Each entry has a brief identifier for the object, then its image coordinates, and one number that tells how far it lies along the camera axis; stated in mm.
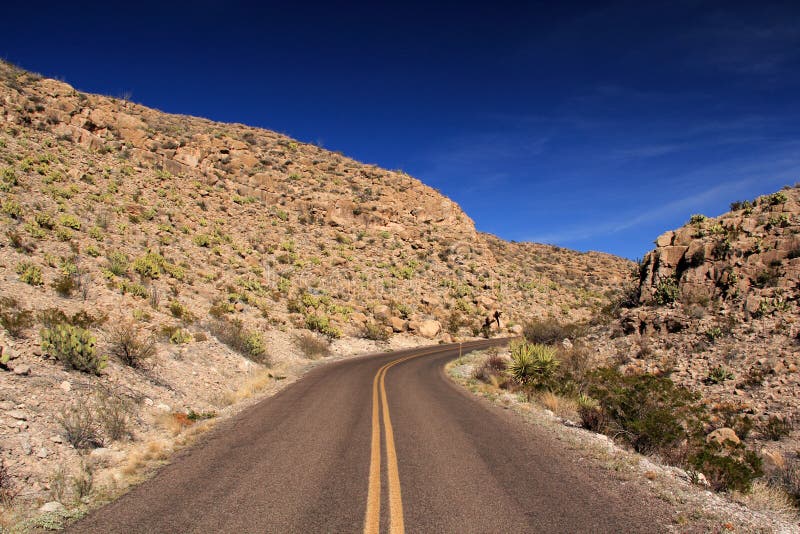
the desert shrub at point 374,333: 29812
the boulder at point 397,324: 32781
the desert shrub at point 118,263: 18266
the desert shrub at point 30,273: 13742
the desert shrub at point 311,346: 22984
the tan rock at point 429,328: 34062
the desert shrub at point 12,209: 18812
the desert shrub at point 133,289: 16842
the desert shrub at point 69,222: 20656
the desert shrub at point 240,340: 17219
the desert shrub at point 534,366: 13612
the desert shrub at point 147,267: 19969
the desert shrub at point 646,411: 7422
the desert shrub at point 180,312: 17172
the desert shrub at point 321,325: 26781
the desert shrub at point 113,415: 7531
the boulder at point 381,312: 33156
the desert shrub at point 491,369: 15706
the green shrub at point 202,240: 29169
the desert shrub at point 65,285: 14035
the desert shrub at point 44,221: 19188
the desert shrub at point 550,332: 21116
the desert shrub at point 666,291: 16062
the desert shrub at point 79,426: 6797
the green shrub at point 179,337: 14531
